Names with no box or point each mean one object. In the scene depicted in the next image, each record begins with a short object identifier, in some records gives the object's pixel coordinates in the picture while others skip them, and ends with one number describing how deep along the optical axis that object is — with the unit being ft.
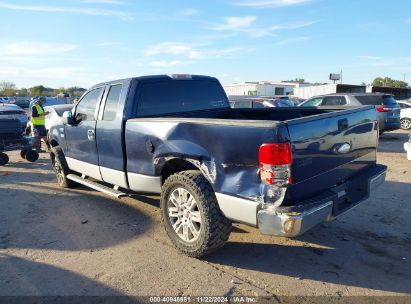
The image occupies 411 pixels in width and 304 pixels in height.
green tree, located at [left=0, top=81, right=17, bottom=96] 260.21
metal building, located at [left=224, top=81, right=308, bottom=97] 197.06
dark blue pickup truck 10.62
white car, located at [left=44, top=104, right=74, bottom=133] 37.22
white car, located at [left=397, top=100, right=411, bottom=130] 54.96
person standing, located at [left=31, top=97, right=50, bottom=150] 38.01
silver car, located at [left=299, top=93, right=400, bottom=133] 41.50
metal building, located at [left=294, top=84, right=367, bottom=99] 121.49
